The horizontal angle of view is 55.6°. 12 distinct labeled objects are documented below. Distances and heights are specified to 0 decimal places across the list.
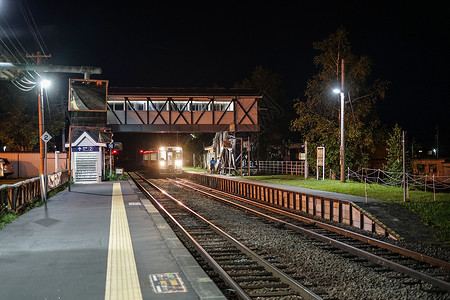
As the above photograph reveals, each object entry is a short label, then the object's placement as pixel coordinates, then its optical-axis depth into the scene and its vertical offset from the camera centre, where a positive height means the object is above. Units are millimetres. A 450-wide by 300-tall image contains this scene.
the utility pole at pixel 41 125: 19425 +1564
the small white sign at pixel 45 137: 18766 +985
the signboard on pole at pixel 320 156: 29311 +162
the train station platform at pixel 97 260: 5766 -1777
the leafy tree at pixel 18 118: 44669 +4450
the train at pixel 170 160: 46219 -122
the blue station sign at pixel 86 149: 31862 +762
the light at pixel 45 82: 19614 +3563
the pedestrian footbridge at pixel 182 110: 40669 +4942
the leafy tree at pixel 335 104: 33250 +4371
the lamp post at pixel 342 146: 26355 +736
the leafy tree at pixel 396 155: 26031 +189
